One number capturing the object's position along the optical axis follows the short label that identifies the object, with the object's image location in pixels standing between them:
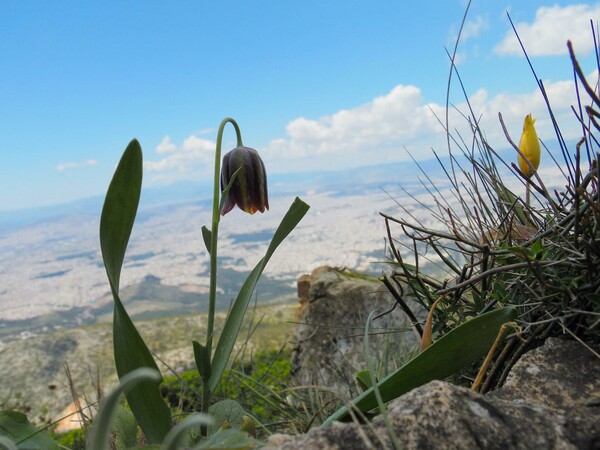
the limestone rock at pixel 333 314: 0.36
